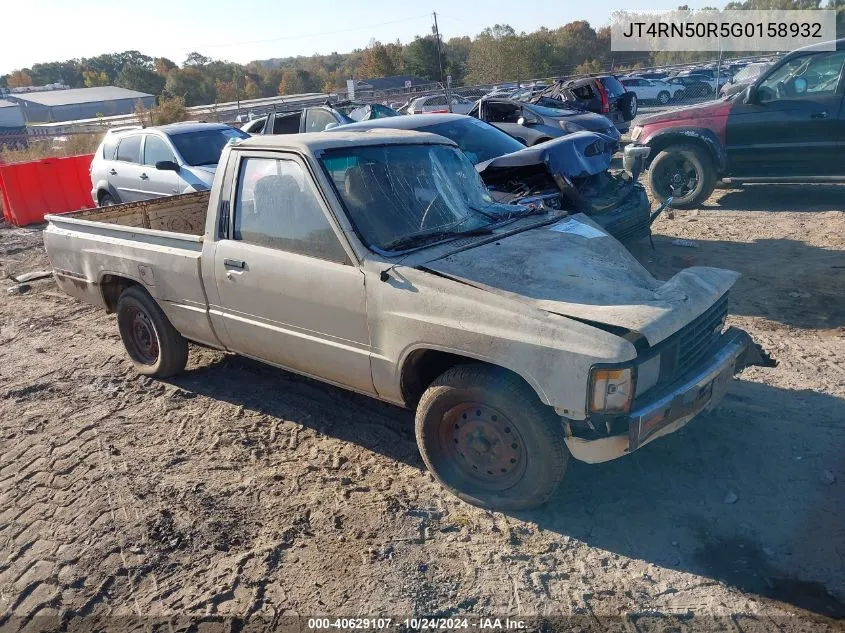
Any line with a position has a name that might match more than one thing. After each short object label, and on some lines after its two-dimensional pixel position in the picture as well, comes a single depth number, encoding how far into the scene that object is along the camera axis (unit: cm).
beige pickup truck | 310
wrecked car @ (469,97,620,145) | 1290
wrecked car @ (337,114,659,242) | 664
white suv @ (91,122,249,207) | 975
